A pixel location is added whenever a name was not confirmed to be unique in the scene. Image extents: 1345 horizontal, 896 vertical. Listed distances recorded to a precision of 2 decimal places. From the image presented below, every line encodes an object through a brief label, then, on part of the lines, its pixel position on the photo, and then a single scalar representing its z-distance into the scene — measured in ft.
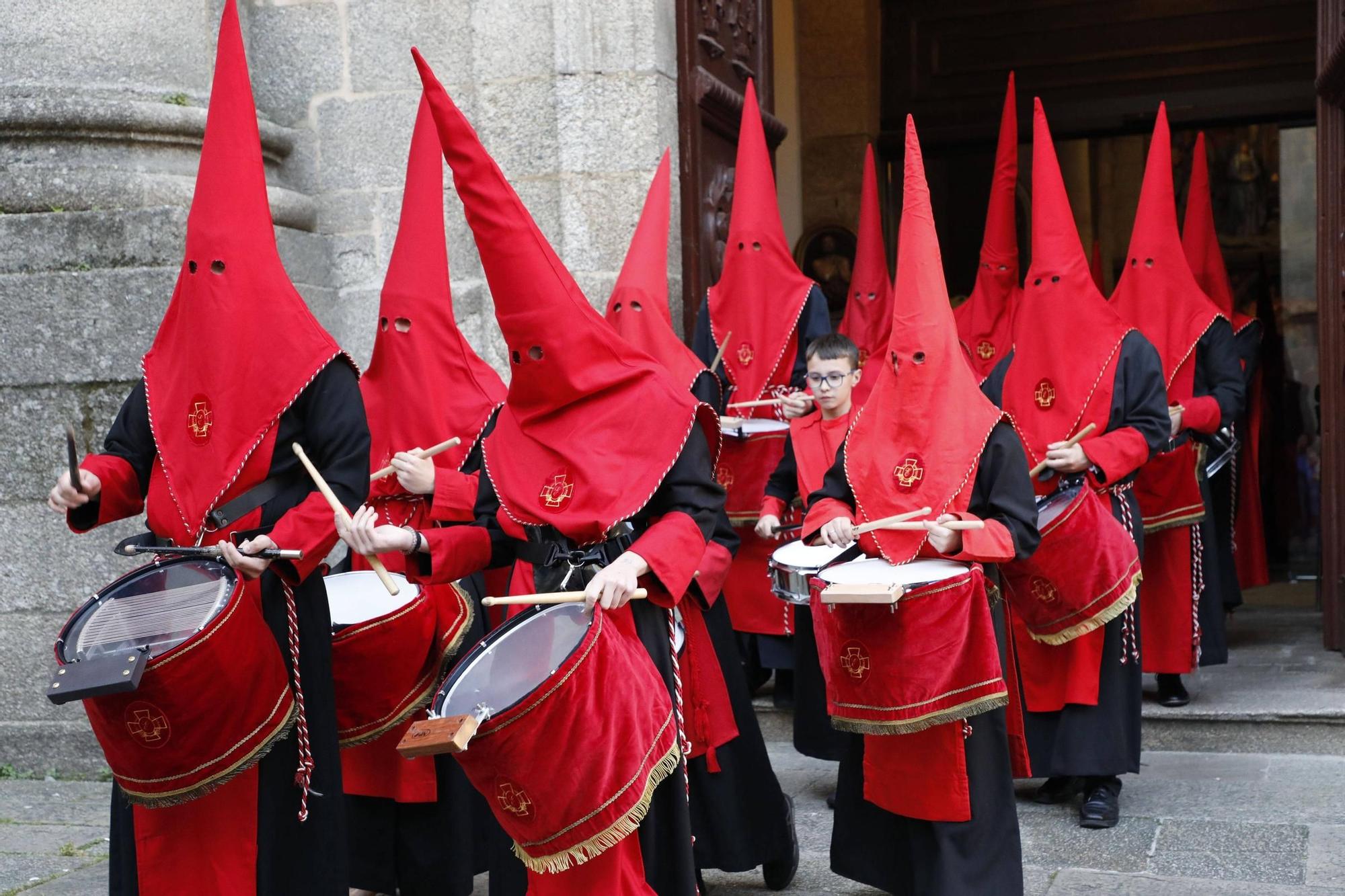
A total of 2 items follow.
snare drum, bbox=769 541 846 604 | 13.30
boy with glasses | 17.85
